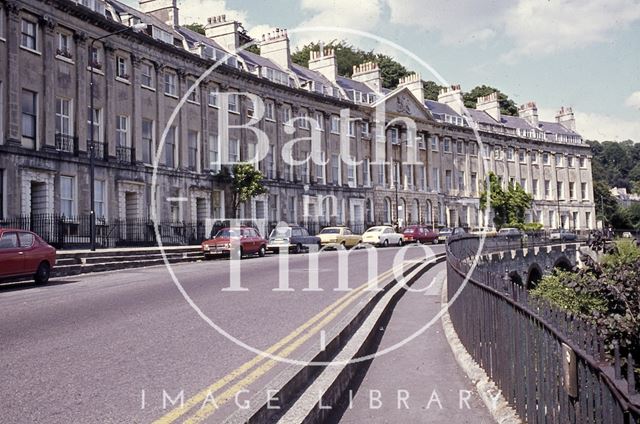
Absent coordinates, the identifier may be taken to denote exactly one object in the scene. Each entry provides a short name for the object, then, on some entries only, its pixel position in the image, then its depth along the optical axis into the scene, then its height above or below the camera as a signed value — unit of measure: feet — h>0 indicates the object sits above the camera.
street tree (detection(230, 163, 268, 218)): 138.00 +9.65
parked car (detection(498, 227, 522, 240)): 125.39 -2.90
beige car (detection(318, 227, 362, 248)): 133.33 -2.72
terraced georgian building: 96.27 +23.83
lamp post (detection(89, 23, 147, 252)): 83.30 +4.21
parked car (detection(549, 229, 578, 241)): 183.21 -4.22
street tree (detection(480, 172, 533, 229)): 223.10 +7.53
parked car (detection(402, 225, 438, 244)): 165.07 -2.91
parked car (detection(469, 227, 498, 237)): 239.71 -2.45
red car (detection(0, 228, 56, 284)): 51.88 -2.23
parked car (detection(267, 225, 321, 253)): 117.50 -2.65
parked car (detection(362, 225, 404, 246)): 149.59 -2.97
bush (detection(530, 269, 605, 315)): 30.87 -6.29
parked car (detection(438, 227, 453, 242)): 180.92 -3.06
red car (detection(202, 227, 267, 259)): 92.99 -2.43
